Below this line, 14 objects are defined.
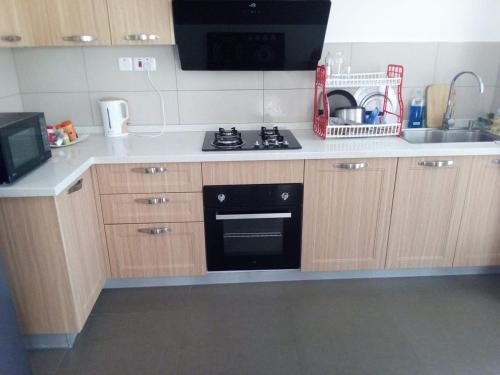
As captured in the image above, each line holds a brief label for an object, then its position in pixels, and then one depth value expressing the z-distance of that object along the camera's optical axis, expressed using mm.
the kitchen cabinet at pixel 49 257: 1542
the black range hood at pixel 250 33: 1943
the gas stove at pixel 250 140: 1990
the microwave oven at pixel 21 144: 1463
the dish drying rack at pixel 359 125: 2160
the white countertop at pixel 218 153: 1896
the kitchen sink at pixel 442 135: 2398
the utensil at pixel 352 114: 2309
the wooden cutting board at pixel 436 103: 2409
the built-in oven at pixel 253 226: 2016
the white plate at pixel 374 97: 2416
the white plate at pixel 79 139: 2083
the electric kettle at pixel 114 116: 2242
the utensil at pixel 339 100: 2381
